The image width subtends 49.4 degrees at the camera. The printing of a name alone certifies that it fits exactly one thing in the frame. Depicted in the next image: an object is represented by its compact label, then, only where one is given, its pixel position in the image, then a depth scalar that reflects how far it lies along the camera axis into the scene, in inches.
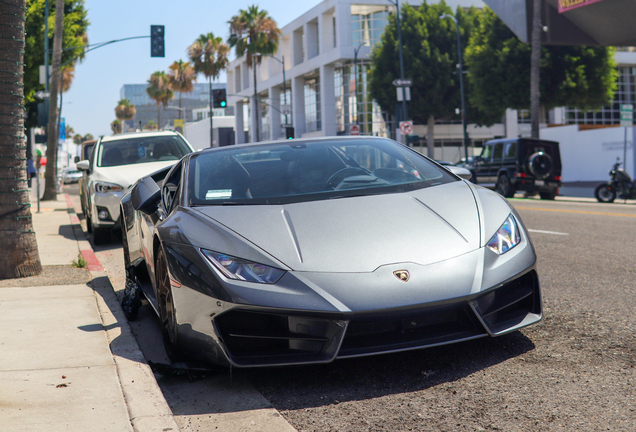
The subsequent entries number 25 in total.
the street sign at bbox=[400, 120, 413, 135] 1314.0
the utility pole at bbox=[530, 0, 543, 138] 1017.9
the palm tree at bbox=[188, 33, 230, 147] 2650.1
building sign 852.2
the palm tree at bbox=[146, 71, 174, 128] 3408.0
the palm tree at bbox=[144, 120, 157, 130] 5726.4
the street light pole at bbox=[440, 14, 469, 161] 1741.1
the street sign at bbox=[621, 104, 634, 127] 844.1
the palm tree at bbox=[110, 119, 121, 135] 5091.0
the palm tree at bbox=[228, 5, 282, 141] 2161.7
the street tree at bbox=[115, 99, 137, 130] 4456.2
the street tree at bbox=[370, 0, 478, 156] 1946.4
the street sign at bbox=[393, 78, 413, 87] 1316.4
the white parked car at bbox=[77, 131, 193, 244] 401.9
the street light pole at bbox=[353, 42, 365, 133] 1993.1
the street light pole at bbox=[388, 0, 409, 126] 1362.9
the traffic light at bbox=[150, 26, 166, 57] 1034.1
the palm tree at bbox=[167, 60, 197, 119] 3080.7
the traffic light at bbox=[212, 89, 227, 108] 1311.5
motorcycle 794.8
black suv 905.5
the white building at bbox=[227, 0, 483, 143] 2183.8
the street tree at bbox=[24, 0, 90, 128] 1194.0
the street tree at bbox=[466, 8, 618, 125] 1402.6
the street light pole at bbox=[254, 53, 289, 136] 2465.7
